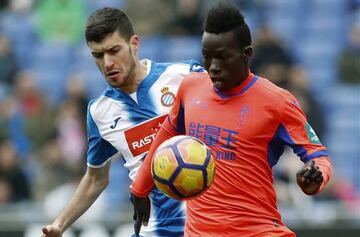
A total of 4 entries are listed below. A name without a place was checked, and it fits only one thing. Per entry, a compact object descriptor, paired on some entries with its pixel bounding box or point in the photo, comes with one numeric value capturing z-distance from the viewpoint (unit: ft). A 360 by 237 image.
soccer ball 39.24
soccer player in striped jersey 47.14
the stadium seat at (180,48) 98.68
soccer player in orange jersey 39.91
